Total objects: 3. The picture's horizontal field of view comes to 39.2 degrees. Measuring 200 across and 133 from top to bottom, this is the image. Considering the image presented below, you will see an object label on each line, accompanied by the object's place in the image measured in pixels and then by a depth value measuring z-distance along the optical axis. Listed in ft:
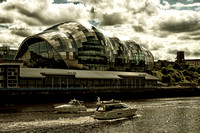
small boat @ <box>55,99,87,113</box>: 182.60
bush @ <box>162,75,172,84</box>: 567.50
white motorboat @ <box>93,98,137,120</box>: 159.63
